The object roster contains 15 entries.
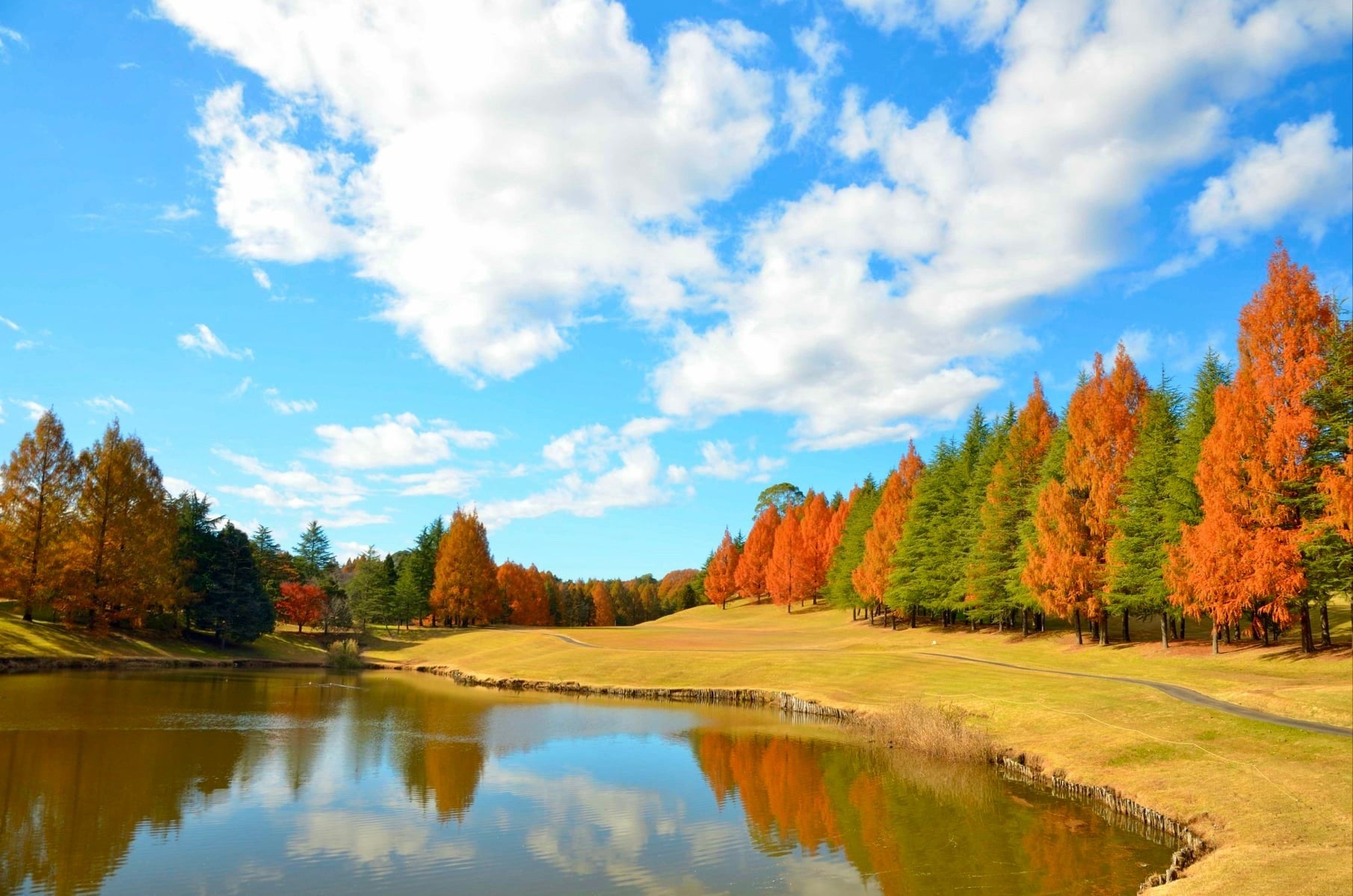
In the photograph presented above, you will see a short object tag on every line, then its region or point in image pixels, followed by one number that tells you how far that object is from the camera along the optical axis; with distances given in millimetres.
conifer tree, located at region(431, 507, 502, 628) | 93062
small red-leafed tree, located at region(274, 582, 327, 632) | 82625
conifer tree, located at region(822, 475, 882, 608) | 82188
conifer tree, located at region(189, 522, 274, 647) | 67875
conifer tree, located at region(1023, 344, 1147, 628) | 48469
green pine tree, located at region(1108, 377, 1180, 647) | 42312
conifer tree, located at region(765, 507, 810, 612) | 98125
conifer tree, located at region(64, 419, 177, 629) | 59438
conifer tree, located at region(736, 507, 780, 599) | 113312
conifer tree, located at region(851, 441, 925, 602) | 72438
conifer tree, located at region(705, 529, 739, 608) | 118438
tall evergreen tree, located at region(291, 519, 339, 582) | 101062
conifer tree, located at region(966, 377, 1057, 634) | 56844
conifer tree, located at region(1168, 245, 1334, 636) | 34531
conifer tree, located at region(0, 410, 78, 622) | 57594
